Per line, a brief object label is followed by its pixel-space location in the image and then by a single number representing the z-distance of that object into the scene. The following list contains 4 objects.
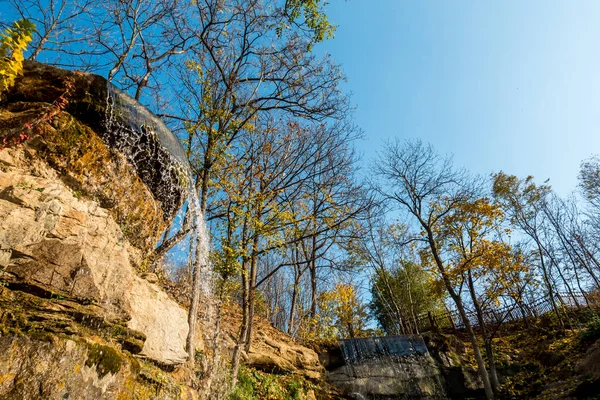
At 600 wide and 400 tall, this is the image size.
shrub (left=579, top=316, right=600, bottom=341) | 9.57
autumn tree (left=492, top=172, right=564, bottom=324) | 17.33
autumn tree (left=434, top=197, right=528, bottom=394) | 9.19
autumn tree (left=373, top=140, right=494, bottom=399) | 10.30
